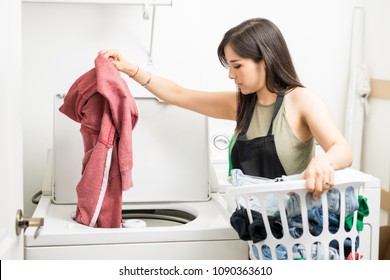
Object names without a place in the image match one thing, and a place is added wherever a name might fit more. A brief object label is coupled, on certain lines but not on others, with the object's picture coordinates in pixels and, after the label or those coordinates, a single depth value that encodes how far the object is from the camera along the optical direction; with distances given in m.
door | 2.33
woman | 2.90
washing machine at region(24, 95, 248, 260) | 3.15
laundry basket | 2.58
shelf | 3.36
